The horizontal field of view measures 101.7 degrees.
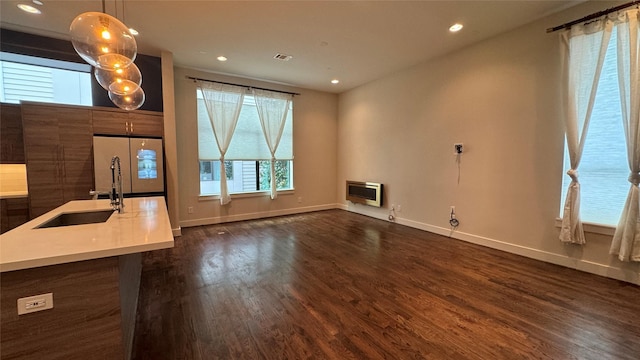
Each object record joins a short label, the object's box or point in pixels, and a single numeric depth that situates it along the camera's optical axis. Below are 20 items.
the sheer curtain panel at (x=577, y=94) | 2.81
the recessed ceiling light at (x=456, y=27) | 3.33
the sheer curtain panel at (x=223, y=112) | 5.05
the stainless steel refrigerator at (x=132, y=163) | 3.71
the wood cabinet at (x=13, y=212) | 3.46
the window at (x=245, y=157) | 5.14
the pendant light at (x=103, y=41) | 1.65
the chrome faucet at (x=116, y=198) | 2.12
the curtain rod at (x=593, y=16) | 2.55
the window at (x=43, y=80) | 3.59
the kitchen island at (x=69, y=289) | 1.12
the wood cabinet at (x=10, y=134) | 3.49
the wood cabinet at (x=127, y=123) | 3.79
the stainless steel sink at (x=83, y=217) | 2.14
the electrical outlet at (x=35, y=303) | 1.12
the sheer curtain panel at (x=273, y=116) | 5.64
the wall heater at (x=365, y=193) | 5.57
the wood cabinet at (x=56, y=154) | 3.42
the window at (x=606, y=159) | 2.73
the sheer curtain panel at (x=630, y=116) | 2.54
